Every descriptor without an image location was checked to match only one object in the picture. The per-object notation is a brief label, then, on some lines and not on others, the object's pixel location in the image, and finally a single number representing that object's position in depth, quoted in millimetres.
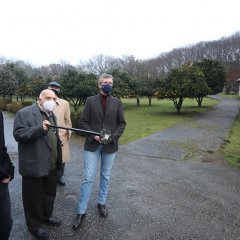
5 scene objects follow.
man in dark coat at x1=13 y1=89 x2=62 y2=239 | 3215
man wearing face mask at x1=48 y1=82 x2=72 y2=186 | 5109
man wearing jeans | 3838
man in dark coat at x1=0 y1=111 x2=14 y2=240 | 2641
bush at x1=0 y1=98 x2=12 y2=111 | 24172
